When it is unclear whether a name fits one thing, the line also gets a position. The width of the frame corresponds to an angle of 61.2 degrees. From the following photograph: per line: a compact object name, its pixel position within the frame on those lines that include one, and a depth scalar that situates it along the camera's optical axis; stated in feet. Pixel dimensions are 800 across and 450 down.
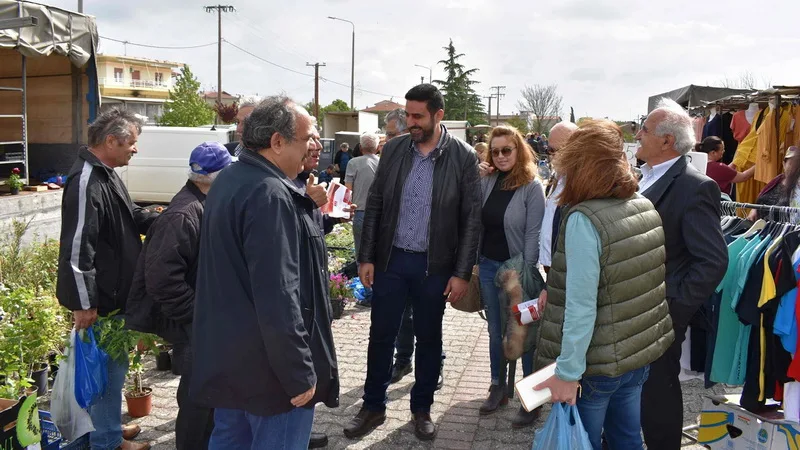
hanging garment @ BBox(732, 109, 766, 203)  29.08
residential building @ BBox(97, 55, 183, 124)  209.67
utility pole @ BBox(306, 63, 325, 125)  153.85
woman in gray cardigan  15.17
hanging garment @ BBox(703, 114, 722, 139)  34.45
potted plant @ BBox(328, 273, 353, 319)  24.23
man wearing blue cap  11.12
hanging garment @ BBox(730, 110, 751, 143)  31.37
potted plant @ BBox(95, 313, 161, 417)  12.49
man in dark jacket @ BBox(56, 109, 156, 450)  11.92
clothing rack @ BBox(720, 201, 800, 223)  12.72
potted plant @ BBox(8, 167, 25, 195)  28.25
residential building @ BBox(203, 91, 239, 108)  321.44
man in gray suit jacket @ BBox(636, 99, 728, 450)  10.98
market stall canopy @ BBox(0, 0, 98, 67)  23.73
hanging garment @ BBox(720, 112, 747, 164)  34.30
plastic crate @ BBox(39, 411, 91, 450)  12.05
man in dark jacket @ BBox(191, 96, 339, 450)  8.04
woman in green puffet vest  8.86
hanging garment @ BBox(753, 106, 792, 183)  27.07
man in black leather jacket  14.15
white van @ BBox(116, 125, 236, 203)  51.01
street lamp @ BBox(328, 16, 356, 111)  168.45
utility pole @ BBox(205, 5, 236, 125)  140.46
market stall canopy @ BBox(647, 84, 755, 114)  38.75
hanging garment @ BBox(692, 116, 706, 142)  37.47
